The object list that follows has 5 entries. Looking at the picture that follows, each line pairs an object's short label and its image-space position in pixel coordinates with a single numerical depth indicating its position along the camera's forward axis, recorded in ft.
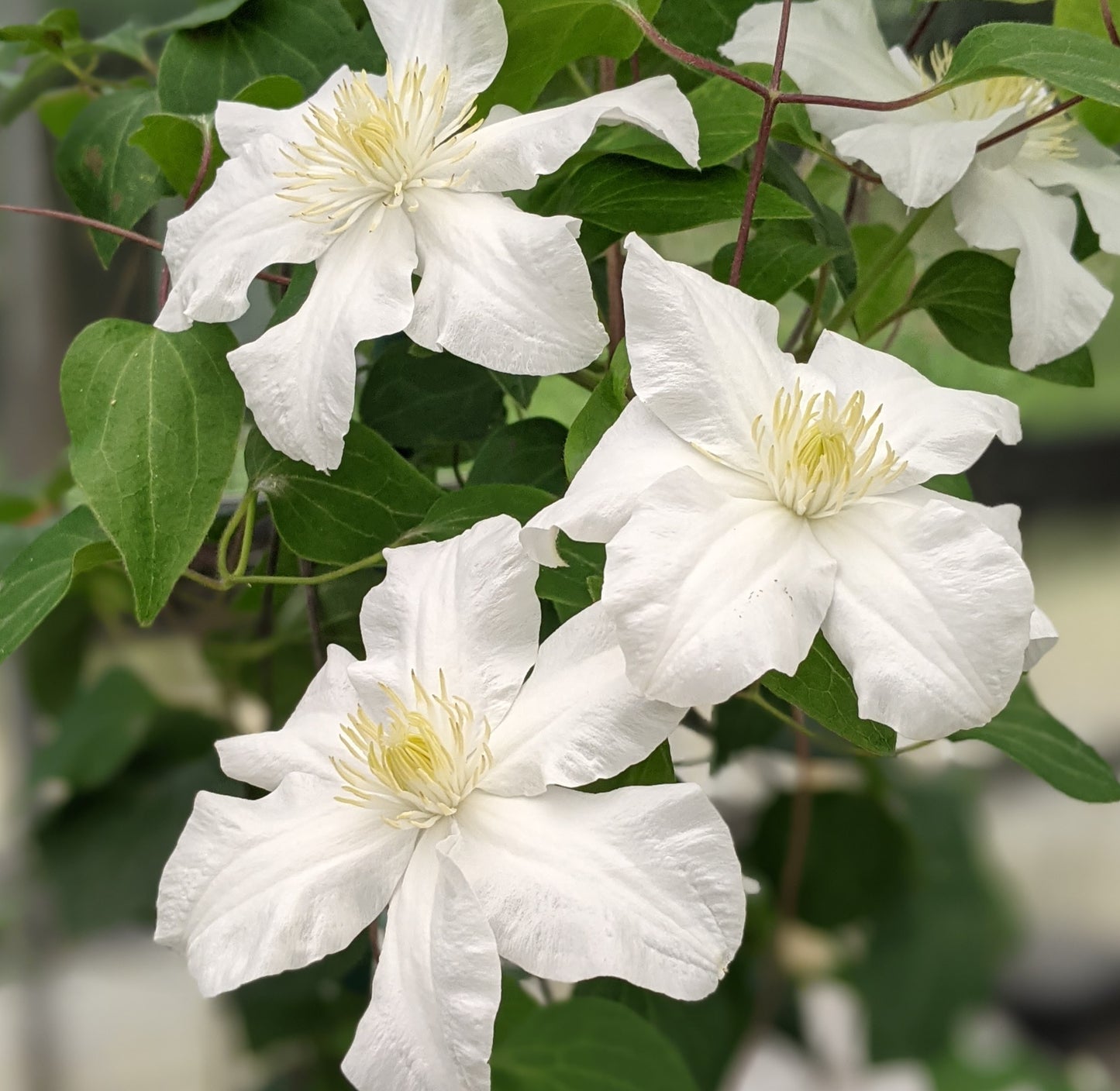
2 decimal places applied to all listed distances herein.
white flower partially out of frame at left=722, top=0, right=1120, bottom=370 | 1.13
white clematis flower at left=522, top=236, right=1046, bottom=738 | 0.84
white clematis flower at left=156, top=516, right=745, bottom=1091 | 0.88
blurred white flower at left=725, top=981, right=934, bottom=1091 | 3.01
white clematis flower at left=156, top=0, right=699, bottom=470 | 0.97
